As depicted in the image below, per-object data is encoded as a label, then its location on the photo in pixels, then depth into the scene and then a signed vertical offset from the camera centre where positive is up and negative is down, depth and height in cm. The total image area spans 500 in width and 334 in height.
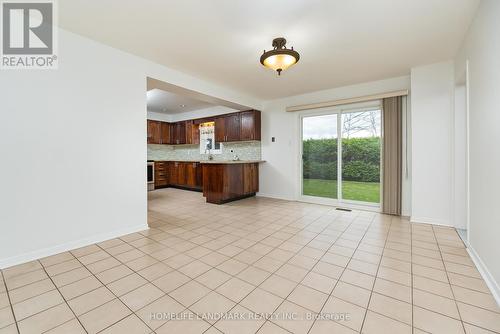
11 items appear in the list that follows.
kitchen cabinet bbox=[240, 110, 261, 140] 556 +114
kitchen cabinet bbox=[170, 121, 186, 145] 726 +124
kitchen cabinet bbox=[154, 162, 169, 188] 704 -20
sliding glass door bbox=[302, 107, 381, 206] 427 +27
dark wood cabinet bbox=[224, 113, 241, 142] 583 +116
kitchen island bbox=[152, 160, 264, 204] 486 -27
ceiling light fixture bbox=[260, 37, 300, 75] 242 +131
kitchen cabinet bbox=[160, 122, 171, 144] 730 +123
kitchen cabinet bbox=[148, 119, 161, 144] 694 +122
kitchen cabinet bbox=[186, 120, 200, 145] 692 +118
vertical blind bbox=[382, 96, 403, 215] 384 +27
